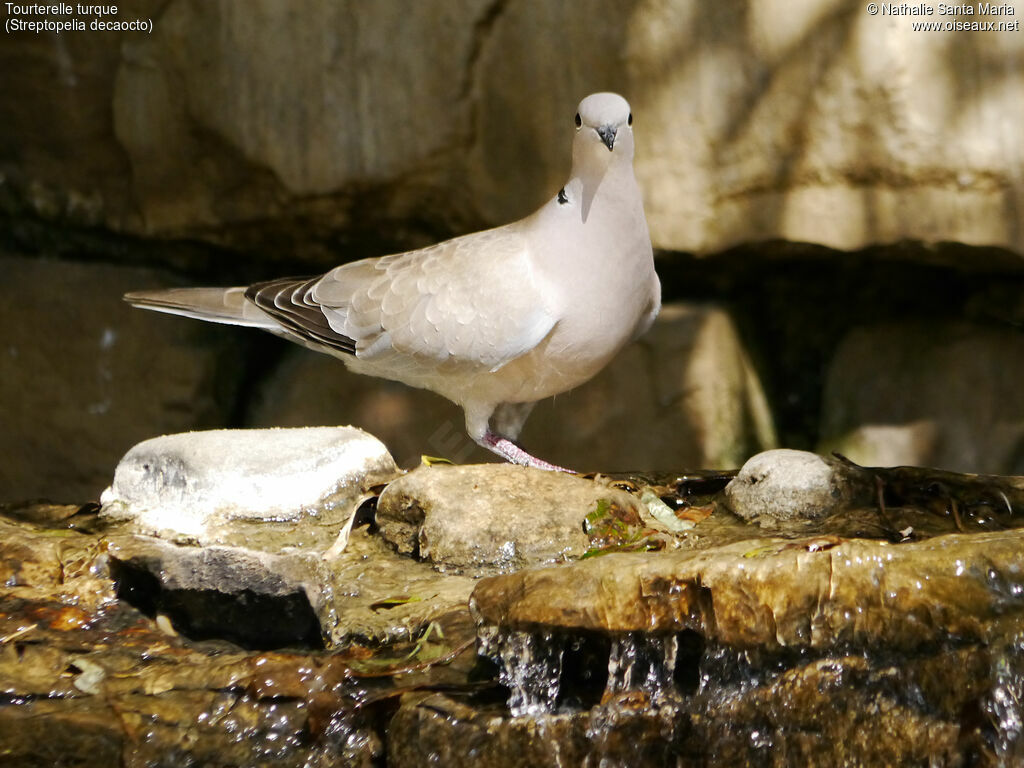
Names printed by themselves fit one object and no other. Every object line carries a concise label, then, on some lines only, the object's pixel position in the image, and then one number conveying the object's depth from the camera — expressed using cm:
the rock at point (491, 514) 572
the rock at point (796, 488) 607
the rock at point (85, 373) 952
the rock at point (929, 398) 851
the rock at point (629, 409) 889
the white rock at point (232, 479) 632
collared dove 673
